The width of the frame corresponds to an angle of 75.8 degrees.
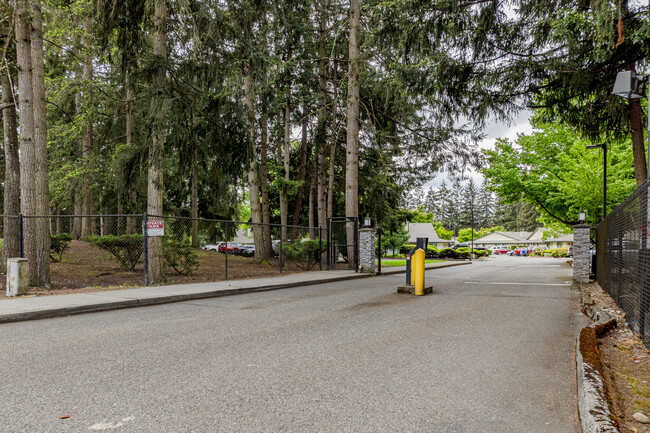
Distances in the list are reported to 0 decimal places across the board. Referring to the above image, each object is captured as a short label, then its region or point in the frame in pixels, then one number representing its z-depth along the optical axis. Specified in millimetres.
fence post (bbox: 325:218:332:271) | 19019
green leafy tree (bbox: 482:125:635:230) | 23609
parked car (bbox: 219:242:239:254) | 37838
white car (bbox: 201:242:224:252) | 42162
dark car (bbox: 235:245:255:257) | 37000
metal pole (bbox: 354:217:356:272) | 18312
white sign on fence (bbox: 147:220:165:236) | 11420
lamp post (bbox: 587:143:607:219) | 18516
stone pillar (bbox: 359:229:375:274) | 17750
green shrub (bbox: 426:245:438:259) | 44941
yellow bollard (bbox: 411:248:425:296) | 10762
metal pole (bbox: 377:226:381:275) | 18022
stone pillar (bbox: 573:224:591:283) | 14984
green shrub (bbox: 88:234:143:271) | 13247
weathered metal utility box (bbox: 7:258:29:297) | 9227
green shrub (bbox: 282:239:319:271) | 18353
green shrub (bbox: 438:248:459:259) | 44306
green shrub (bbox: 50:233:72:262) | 15547
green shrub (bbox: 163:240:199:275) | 13664
